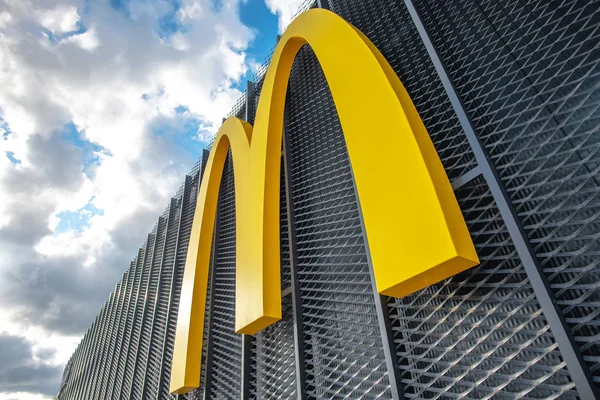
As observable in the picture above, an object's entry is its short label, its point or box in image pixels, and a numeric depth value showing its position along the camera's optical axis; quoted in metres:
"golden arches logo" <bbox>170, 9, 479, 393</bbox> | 3.06
